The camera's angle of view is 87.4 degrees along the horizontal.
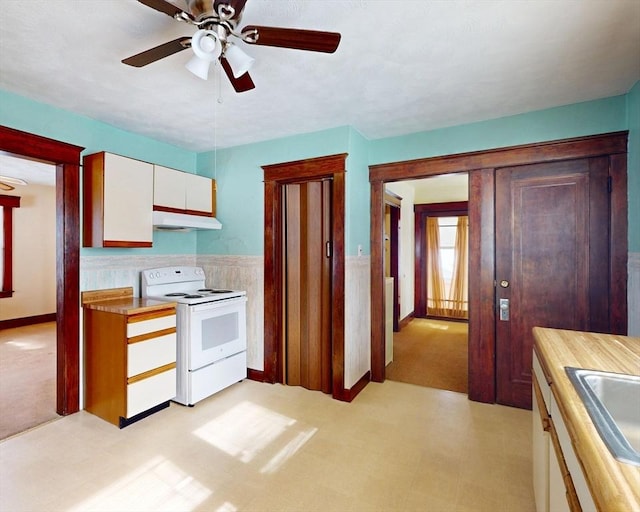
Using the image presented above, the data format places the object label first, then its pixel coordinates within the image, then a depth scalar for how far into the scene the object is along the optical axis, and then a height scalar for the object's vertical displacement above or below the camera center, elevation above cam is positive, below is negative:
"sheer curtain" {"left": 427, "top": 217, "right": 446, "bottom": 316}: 6.57 -0.38
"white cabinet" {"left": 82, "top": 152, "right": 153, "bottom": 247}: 2.70 +0.47
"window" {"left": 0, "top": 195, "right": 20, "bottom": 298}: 5.49 +0.23
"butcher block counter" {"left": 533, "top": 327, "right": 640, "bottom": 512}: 0.65 -0.44
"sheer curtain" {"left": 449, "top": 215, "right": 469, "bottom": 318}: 6.33 -0.38
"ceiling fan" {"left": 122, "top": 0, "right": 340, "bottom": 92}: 1.35 +0.96
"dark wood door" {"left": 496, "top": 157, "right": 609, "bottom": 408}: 2.59 -0.01
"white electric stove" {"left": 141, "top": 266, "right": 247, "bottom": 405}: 2.87 -0.67
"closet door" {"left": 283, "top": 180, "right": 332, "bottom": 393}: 3.18 -0.28
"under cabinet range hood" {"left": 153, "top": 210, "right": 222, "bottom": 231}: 3.03 +0.34
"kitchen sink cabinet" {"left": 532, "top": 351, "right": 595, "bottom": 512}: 0.92 -0.68
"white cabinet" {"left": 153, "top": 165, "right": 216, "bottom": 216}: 3.08 +0.64
